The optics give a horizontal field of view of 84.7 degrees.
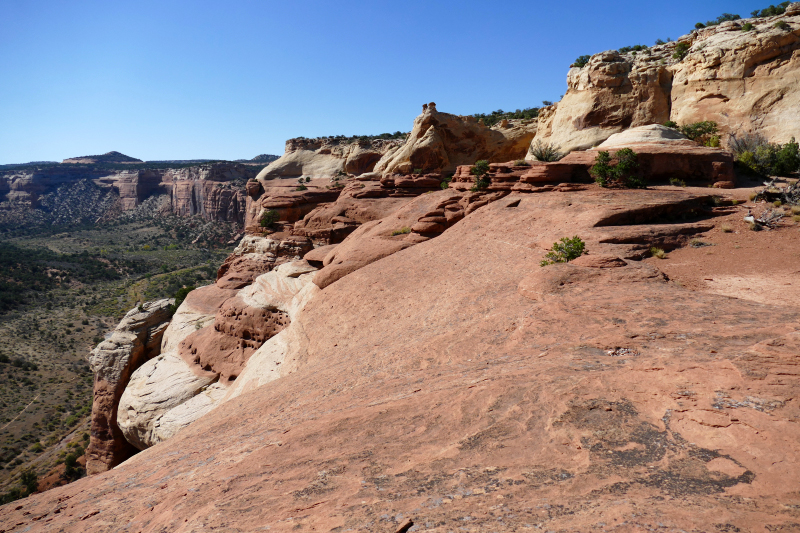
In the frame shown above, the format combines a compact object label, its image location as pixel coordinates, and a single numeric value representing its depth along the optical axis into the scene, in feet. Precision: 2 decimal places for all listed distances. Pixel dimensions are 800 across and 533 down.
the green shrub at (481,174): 81.56
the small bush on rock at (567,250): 45.96
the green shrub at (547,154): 97.85
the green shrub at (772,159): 76.84
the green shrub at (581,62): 138.86
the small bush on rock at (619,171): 70.18
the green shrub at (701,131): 99.81
